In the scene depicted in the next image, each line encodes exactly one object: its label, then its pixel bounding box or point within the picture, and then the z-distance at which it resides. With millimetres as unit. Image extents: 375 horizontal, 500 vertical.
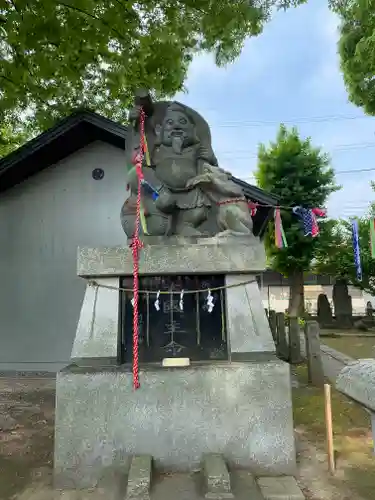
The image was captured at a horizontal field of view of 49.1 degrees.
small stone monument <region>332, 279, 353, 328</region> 19781
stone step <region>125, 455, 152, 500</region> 3238
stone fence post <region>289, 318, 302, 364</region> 9766
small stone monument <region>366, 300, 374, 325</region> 20114
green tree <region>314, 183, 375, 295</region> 19328
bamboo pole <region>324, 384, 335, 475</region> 3961
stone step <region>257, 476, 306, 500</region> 3305
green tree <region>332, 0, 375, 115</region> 9953
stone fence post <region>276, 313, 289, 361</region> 10609
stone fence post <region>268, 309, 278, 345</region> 11572
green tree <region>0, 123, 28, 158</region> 13153
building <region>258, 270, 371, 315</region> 29281
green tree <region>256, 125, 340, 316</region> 18156
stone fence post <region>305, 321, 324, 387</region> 7594
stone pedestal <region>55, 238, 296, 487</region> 3789
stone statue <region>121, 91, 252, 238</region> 4812
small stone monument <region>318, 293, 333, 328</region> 20281
